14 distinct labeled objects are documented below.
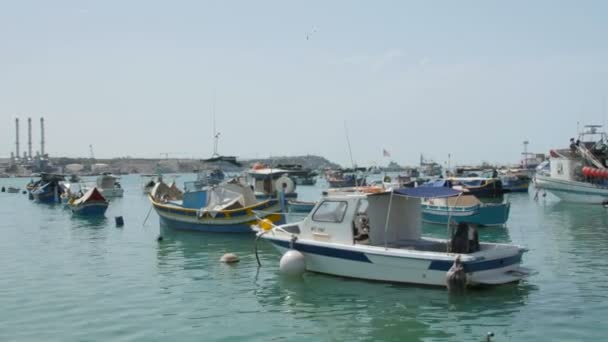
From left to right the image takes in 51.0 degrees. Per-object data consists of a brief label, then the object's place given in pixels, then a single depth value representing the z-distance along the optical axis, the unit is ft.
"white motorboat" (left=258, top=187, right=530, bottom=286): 52.03
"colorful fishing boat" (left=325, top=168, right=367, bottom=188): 325.52
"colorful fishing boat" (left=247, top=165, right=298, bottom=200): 123.65
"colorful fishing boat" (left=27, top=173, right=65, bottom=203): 218.79
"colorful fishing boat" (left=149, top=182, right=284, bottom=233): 98.43
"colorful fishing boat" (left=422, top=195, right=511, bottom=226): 106.73
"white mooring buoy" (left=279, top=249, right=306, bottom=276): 59.21
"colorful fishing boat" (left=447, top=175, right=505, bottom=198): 188.14
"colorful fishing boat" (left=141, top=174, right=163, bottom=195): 278.01
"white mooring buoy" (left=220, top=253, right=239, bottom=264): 72.43
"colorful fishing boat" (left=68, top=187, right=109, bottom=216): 150.30
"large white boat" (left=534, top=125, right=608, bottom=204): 155.84
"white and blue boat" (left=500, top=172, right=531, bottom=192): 240.73
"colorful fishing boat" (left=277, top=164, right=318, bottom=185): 376.27
